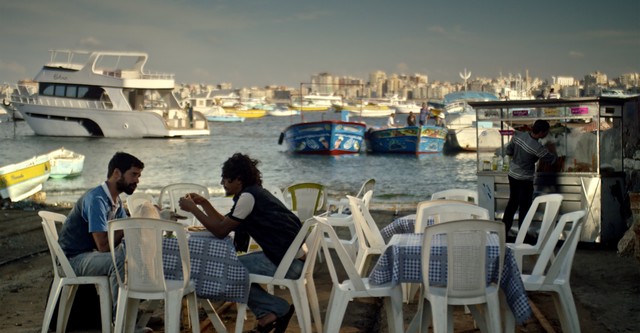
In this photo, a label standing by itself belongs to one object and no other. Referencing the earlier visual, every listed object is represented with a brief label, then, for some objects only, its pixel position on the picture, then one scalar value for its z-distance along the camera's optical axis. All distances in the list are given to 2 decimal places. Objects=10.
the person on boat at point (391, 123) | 42.95
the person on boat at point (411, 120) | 42.58
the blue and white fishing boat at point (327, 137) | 41.19
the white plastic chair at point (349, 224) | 7.38
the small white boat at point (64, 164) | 25.72
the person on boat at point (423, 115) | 42.08
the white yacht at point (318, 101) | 146.00
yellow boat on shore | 16.39
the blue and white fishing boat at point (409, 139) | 42.34
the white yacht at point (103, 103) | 54.97
